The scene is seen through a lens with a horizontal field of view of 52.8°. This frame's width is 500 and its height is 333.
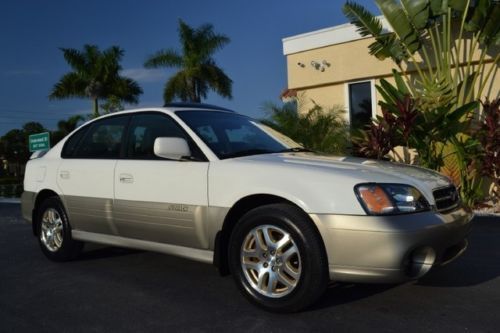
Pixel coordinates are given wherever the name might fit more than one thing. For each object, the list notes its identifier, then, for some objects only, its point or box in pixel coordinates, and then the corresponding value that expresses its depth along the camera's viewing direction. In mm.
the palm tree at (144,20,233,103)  27359
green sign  18811
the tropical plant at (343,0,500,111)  9711
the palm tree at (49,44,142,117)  32062
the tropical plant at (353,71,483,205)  8742
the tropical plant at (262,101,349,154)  11156
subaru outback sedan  3354
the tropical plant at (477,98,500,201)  8500
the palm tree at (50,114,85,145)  45212
